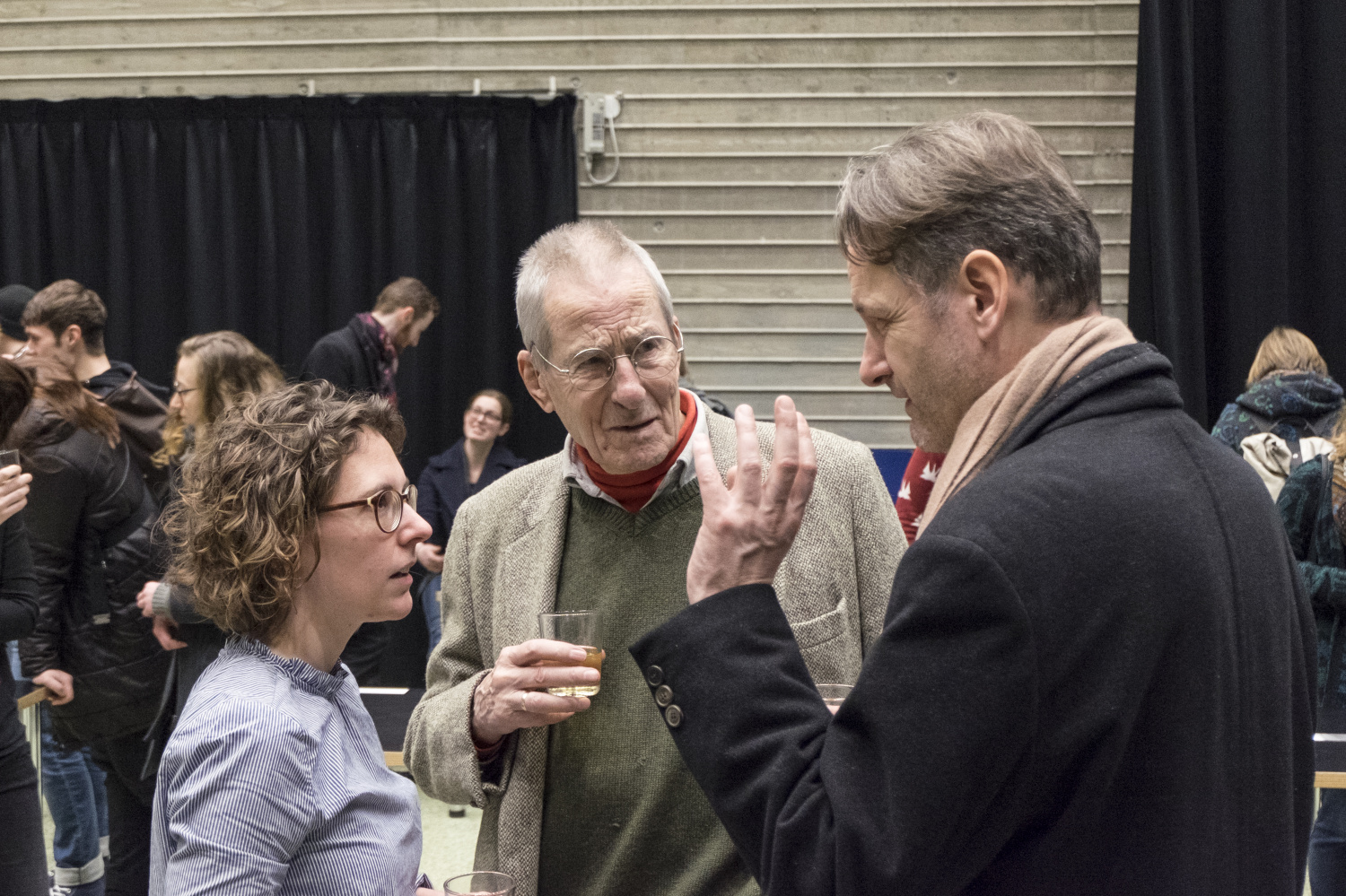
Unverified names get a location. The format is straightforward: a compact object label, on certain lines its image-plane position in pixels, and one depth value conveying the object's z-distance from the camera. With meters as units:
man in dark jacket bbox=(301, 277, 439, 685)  5.33
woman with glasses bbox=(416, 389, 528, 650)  5.43
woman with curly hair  1.23
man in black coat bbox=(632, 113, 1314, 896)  0.87
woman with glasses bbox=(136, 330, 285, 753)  3.10
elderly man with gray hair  1.55
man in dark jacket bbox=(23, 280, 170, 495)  3.79
